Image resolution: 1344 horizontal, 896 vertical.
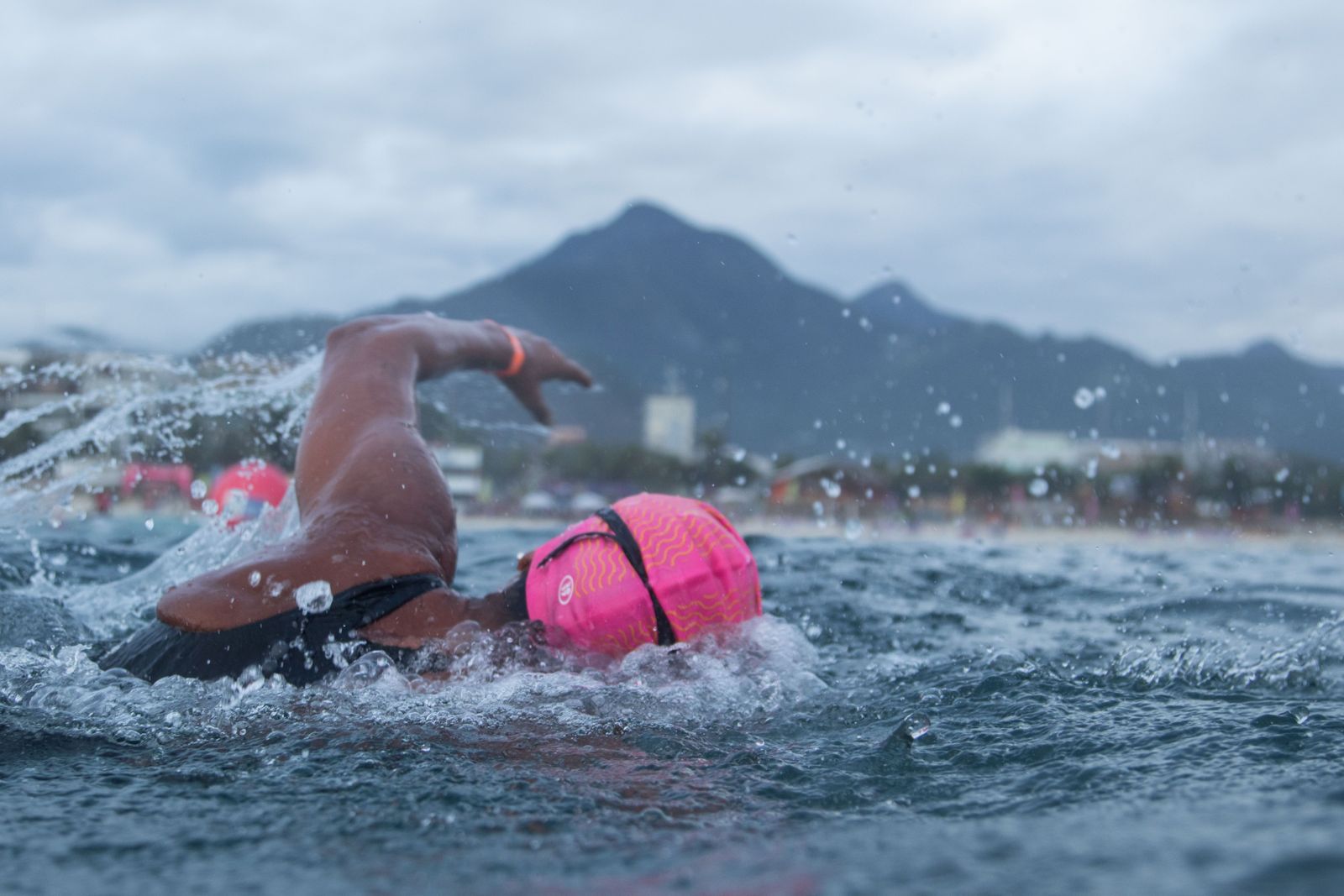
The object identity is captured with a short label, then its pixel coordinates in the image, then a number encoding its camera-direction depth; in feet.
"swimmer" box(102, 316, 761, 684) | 8.82
